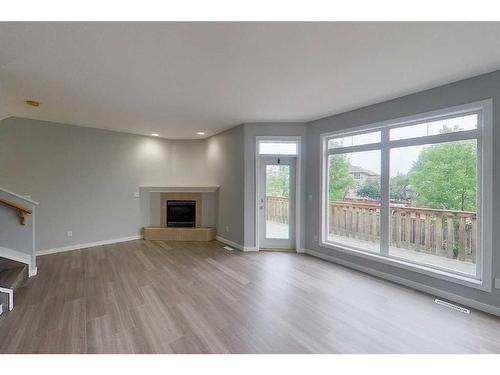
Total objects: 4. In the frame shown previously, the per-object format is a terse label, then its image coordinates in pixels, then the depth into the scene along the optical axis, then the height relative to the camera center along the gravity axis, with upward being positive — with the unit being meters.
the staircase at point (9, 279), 2.46 -1.22
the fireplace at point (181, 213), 5.91 -0.70
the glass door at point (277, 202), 4.70 -0.31
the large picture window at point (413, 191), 2.75 -0.05
